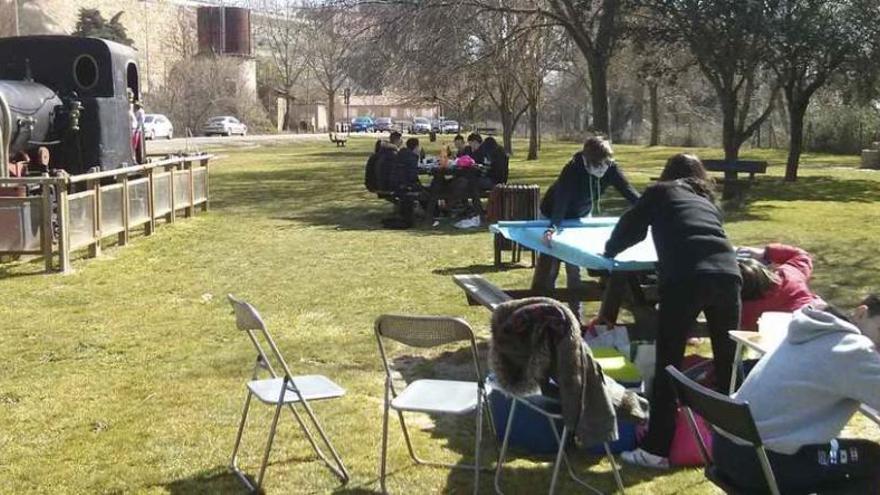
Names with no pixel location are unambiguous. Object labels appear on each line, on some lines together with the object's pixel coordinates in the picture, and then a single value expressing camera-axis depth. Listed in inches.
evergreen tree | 2628.0
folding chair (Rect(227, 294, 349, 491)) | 182.1
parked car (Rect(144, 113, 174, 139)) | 1844.2
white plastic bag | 249.1
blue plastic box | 209.6
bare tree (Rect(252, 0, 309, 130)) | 3096.7
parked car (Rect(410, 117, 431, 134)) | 2950.3
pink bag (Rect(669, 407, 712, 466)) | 203.0
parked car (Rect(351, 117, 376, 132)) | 3310.3
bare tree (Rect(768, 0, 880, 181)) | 773.9
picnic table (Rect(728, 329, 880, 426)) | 178.2
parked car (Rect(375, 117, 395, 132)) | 3373.5
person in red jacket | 225.1
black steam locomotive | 500.7
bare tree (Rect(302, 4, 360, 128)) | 865.5
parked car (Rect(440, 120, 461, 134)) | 2972.4
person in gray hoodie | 138.1
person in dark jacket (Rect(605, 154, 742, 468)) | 194.7
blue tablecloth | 245.0
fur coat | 166.6
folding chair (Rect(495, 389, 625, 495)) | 169.6
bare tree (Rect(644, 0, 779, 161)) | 747.0
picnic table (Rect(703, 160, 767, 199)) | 722.2
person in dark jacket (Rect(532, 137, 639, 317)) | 293.7
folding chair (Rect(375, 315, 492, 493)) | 176.4
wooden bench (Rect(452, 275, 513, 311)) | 244.5
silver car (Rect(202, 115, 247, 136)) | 2282.9
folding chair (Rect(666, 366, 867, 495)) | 127.6
